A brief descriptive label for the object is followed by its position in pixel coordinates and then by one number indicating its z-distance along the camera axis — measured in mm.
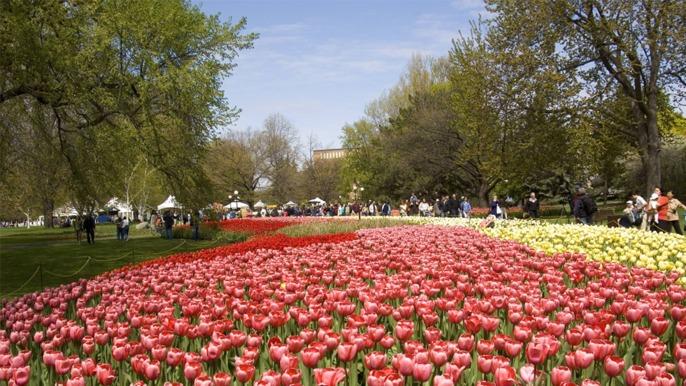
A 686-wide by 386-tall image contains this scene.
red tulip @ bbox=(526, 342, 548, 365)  3098
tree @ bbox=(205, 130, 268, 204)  68250
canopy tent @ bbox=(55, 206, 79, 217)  67050
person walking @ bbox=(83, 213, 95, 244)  26764
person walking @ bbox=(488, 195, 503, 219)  22438
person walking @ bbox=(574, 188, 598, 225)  18375
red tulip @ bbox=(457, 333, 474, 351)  3446
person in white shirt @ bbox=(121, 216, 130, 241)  28814
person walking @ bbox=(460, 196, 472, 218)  31597
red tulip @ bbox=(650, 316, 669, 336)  3766
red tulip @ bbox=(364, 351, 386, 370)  3090
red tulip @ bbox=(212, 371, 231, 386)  2881
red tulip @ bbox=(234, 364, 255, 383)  2977
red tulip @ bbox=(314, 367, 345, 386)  2730
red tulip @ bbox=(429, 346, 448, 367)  3164
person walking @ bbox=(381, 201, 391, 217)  42797
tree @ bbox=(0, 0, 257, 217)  13195
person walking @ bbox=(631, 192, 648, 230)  18606
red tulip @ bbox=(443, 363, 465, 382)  2900
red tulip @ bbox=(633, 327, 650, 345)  3564
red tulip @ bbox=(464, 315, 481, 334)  3836
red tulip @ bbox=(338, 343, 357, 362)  3262
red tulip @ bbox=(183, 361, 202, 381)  3178
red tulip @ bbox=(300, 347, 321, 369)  3166
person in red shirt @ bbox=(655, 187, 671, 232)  16453
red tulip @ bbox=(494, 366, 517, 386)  2750
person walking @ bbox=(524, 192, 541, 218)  26684
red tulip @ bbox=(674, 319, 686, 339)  3629
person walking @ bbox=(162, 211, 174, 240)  30428
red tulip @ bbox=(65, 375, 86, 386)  3035
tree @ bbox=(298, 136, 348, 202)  72531
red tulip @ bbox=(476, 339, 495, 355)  3377
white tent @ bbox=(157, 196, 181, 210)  46538
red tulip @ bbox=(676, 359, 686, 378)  2938
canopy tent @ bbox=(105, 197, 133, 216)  57000
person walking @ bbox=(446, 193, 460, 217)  34344
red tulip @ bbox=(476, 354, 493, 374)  3027
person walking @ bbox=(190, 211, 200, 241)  28412
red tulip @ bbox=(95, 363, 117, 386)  3209
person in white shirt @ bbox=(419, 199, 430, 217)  38719
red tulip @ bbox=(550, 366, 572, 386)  2799
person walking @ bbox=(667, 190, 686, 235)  16531
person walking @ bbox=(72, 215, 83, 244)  26439
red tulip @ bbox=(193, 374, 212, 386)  2930
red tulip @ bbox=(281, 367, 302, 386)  2852
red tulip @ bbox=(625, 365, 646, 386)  2754
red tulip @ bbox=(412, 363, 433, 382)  2965
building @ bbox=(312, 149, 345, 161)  77175
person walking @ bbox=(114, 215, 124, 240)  28683
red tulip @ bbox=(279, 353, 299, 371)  3055
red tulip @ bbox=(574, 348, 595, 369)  3072
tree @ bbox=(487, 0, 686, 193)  22797
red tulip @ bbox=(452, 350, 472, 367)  3070
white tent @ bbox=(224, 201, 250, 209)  55312
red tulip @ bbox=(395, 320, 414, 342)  3689
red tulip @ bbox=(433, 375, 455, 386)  2668
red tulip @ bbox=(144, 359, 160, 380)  3311
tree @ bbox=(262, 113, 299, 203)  72250
